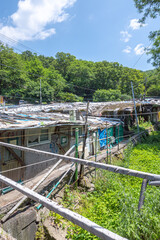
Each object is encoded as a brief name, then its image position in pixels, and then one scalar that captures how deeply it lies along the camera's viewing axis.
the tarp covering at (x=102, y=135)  9.40
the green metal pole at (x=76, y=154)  4.34
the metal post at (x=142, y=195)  1.54
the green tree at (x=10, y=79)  27.14
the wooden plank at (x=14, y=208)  2.57
